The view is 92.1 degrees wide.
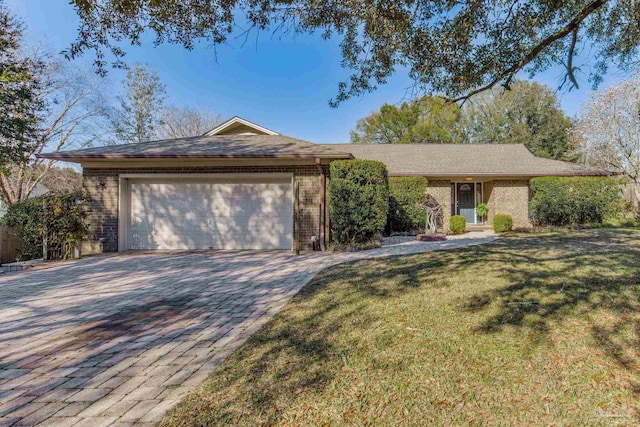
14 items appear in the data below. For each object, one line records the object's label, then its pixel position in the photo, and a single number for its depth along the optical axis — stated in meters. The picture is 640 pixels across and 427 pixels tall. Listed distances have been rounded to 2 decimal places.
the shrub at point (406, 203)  13.32
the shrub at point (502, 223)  13.20
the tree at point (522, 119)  27.12
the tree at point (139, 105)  23.73
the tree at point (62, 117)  16.77
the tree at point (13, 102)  9.07
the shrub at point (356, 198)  8.82
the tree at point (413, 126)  27.95
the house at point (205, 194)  9.44
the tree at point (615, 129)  14.09
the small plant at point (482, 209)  15.30
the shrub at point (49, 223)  8.02
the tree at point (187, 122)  27.05
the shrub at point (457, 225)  13.35
